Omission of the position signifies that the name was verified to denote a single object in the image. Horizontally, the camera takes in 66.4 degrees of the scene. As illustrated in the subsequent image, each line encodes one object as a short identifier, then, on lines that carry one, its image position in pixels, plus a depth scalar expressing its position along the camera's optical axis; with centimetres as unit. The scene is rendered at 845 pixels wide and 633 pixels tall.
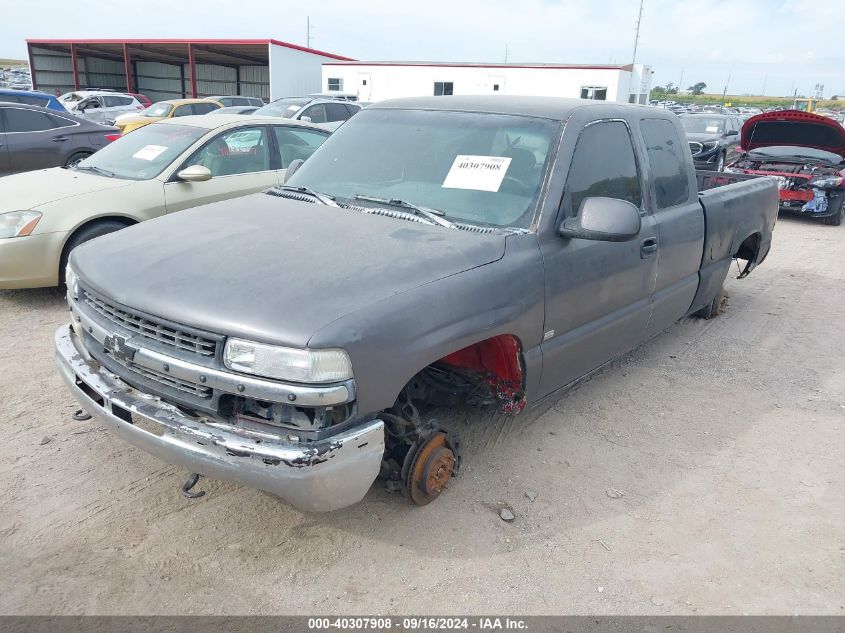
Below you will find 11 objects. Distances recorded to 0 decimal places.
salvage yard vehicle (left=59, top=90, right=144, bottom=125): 2144
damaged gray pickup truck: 238
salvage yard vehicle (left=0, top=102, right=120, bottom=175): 930
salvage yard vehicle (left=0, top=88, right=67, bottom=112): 1205
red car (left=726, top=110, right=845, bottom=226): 995
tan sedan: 523
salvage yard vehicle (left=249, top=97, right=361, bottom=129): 1534
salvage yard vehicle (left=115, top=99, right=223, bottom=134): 1589
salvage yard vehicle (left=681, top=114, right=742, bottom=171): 1415
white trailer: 3053
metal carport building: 3169
